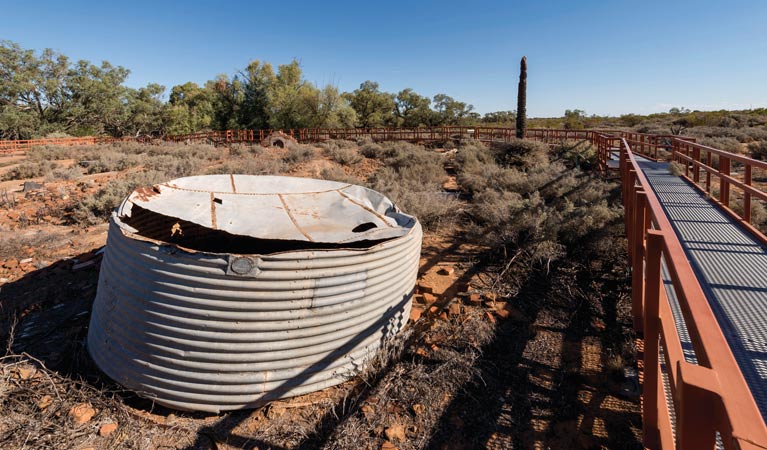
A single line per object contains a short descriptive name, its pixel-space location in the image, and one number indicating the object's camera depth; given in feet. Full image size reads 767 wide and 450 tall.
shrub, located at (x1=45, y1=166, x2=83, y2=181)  42.13
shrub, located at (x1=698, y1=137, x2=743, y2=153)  66.16
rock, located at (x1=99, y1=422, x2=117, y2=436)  10.20
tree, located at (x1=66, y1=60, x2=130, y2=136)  119.24
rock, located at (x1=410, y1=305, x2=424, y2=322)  15.53
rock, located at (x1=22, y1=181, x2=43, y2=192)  37.09
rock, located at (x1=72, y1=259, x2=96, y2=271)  20.38
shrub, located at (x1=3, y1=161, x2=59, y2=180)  46.19
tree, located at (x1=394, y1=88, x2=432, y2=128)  147.64
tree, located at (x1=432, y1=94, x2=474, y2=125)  150.30
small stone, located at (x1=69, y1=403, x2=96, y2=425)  10.43
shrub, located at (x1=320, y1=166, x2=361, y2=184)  42.16
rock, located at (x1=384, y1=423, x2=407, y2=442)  10.19
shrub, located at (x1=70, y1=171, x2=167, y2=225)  29.19
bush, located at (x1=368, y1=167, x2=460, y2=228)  27.94
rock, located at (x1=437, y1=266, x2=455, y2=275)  19.74
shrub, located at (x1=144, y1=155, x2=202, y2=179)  43.86
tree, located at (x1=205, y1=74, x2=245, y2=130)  124.82
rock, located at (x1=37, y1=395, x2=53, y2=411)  10.69
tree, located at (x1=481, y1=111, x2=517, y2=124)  216.04
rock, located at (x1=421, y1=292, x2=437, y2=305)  16.94
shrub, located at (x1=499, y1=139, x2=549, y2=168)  52.95
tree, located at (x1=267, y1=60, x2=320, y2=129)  112.78
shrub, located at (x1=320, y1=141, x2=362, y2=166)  57.77
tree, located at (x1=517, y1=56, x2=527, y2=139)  74.33
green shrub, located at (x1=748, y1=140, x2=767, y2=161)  61.46
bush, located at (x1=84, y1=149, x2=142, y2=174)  47.85
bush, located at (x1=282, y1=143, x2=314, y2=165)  55.68
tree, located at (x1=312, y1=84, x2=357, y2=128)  112.57
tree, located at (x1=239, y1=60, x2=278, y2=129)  122.21
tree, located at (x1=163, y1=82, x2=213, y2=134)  127.24
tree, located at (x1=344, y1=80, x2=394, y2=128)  138.51
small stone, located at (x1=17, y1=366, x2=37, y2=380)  11.41
